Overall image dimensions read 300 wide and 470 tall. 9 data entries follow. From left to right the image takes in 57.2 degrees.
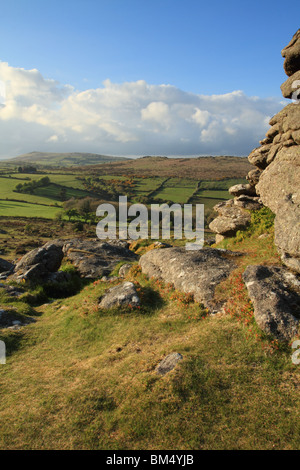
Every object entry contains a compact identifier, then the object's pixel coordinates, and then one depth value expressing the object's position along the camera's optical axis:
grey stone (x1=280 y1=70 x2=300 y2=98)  20.14
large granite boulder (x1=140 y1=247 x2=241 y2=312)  15.25
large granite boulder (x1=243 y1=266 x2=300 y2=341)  11.17
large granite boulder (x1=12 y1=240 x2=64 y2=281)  24.25
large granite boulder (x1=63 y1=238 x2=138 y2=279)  24.80
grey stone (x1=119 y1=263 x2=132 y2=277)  22.28
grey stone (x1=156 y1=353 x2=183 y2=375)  10.12
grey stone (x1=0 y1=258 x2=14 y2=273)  30.49
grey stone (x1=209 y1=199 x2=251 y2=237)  24.17
